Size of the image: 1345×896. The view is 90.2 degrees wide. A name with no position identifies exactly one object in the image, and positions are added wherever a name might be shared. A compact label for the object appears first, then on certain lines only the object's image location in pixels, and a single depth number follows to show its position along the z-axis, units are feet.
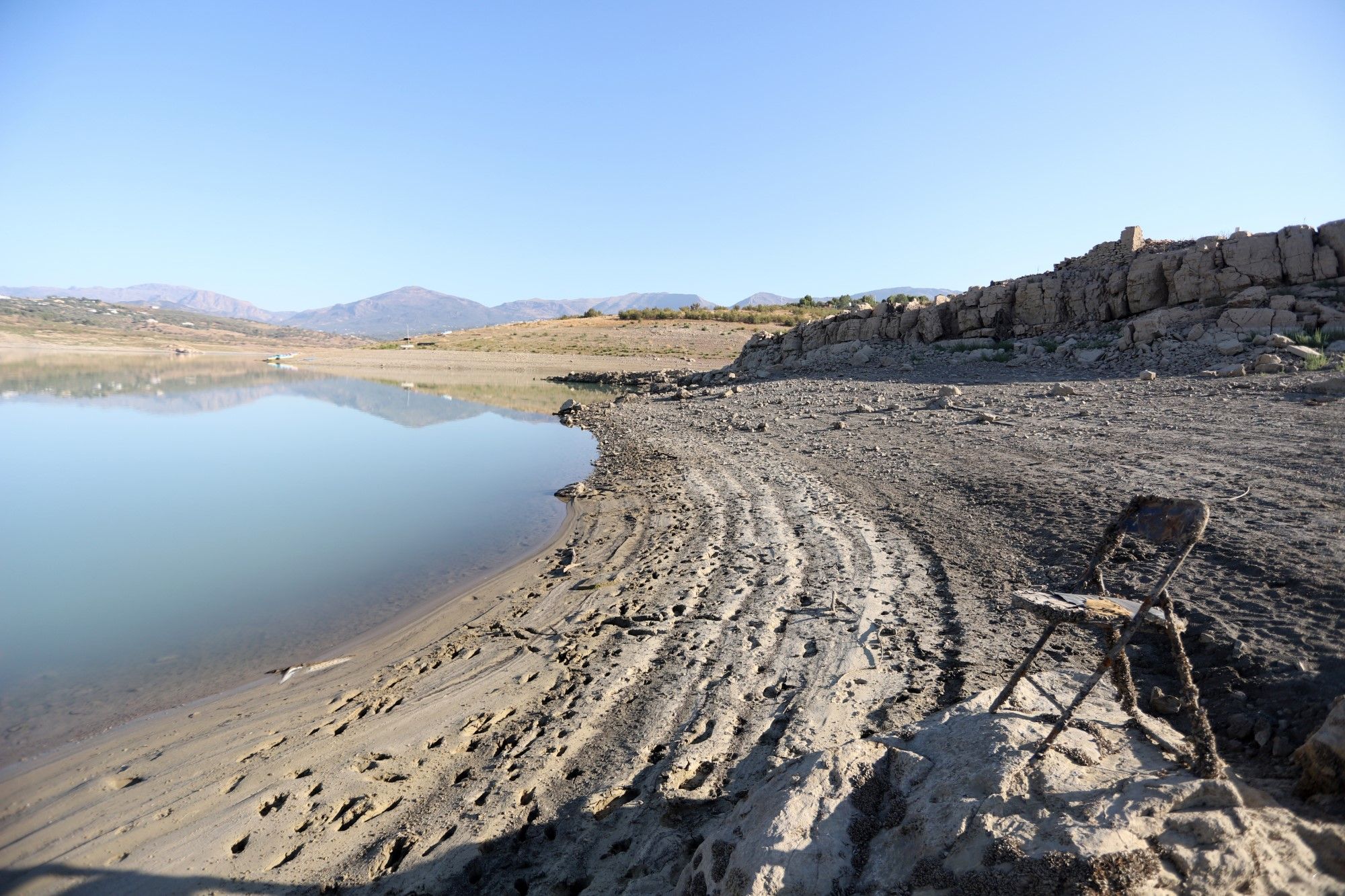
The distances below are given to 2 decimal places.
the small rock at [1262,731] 10.92
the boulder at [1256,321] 51.96
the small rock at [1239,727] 11.31
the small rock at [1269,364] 43.91
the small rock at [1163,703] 12.44
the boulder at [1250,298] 55.21
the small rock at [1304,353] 43.04
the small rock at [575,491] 41.93
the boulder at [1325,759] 7.33
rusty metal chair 8.55
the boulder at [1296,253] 55.77
